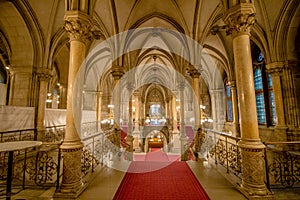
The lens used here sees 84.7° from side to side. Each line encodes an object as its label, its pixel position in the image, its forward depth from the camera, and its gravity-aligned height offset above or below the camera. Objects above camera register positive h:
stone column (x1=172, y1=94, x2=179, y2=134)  16.27 +0.28
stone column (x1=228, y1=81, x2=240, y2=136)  11.31 +0.60
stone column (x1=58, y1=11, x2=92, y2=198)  3.33 +0.06
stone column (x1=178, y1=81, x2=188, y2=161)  9.59 -0.84
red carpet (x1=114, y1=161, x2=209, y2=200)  3.31 -1.55
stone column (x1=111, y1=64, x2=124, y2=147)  7.38 +0.99
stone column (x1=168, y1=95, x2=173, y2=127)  20.48 +0.38
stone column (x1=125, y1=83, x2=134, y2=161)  8.66 -1.18
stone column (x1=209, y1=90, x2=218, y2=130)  15.55 +0.86
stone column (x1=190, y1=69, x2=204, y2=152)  7.56 +0.45
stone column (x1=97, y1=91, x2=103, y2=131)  16.64 +1.54
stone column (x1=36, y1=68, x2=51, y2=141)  8.05 +0.91
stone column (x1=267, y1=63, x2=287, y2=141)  7.25 +0.77
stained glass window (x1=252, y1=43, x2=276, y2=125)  9.53 +1.51
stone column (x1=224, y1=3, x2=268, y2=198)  3.18 +0.28
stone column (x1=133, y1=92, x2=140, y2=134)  16.50 +0.34
